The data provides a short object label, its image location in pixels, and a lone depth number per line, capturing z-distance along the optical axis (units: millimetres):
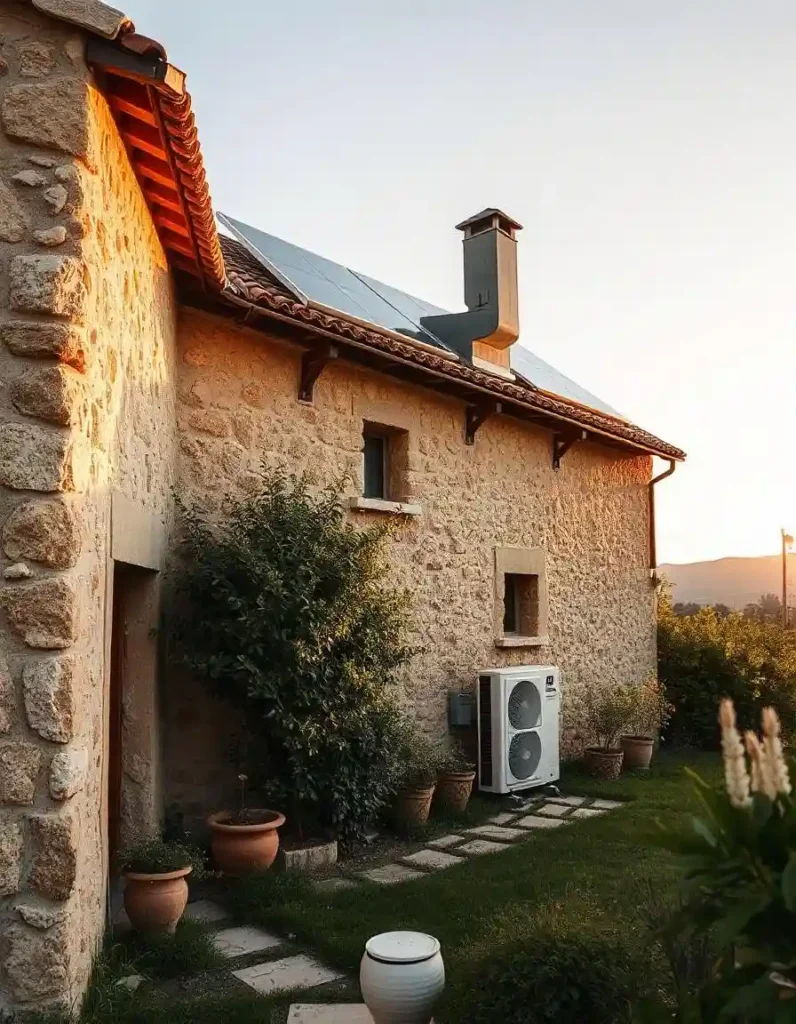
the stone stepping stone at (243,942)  4140
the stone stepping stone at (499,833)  6379
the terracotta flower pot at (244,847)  5020
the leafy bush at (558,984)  2703
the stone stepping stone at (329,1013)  3391
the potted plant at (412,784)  6383
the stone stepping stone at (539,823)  6785
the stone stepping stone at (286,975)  3756
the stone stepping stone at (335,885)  5027
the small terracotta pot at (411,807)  6469
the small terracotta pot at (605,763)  8781
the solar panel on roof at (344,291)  7492
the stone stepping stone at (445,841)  6164
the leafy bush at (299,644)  5352
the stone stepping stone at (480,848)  5953
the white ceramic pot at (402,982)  3002
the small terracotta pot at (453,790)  7012
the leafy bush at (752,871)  1552
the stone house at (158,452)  3102
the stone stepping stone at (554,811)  7176
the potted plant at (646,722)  9344
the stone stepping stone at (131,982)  3536
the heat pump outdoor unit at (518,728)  7586
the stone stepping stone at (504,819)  6887
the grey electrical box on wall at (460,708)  7645
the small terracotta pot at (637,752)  9328
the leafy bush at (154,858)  4230
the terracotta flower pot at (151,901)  4094
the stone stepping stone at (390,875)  5270
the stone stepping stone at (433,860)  5648
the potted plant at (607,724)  8805
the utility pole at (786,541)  24703
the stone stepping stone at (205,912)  4566
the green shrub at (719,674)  10633
